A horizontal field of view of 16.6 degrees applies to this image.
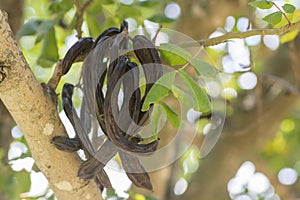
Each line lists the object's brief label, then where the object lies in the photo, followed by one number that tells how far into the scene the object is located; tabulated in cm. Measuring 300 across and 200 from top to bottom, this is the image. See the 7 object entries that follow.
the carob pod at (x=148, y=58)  100
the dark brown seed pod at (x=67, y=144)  104
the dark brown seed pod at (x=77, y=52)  107
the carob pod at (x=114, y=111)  99
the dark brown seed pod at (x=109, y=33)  105
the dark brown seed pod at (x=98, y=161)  102
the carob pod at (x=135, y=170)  102
